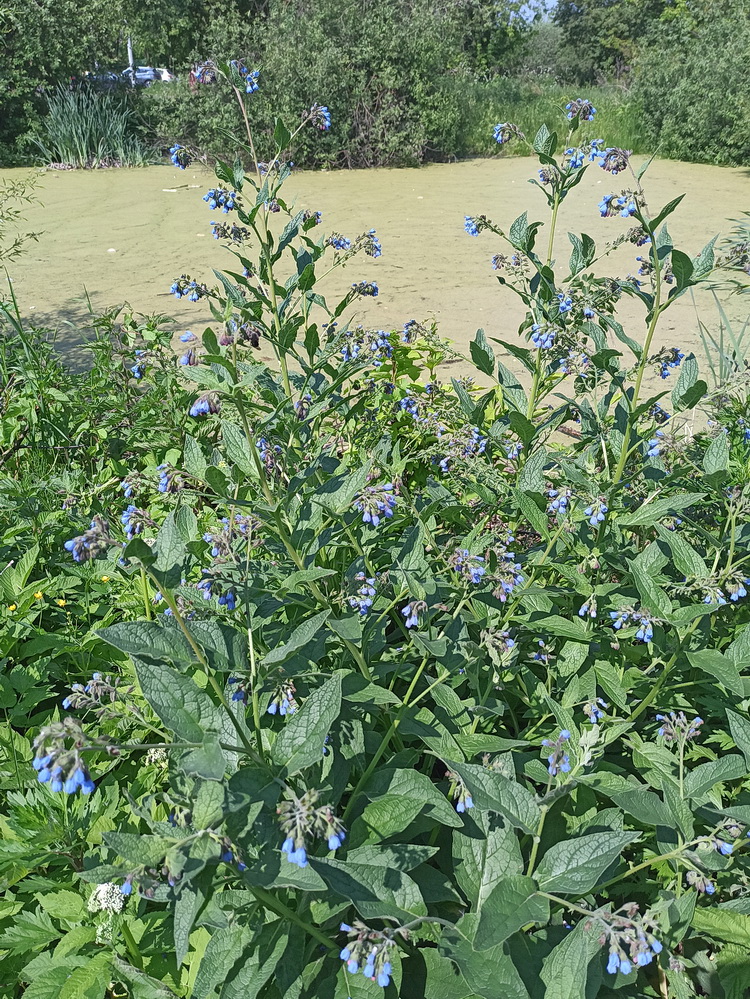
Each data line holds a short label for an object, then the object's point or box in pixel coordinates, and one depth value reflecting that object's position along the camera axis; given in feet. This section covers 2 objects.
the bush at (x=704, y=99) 42.14
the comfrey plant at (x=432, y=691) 3.75
